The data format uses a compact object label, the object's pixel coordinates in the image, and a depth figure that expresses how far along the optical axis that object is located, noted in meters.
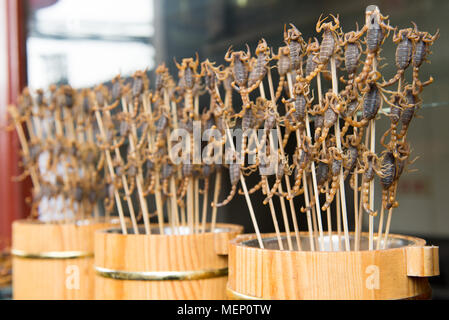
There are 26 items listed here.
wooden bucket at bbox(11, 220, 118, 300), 1.40
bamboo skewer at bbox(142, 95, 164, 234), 1.24
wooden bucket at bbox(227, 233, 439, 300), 0.81
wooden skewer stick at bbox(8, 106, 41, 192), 1.66
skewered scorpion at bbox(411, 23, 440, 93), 0.84
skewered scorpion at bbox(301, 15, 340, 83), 0.86
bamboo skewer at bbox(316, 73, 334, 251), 0.90
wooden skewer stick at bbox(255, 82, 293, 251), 0.94
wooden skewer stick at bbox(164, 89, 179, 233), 1.23
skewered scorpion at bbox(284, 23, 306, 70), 0.89
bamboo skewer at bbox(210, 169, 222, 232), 1.19
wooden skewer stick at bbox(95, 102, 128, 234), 1.25
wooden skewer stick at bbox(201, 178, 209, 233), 1.25
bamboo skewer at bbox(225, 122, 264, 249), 0.96
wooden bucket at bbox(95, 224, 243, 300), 1.09
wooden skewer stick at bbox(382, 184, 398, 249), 0.92
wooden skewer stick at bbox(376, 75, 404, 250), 0.92
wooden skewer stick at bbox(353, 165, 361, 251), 0.92
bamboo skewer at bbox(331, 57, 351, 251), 0.87
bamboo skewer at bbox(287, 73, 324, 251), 0.90
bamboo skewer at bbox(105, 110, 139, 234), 1.25
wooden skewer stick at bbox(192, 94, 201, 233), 1.17
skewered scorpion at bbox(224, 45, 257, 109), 0.95
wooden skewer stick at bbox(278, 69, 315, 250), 0.93
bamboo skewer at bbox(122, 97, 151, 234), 1.24
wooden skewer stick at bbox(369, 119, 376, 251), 0.89
